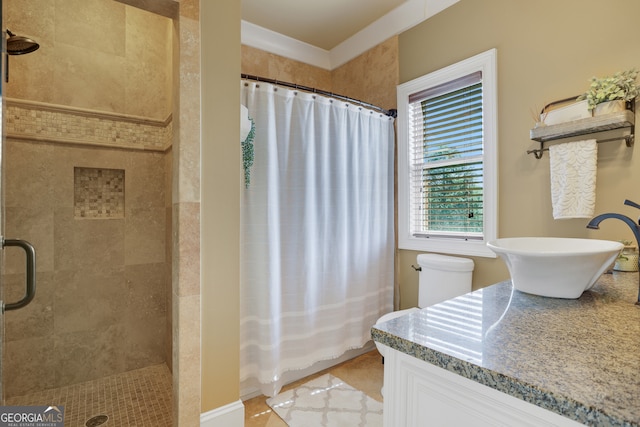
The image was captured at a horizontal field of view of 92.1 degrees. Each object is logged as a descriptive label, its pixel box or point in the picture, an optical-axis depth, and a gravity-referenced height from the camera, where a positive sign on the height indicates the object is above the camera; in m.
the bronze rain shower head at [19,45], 1.47 +0.84
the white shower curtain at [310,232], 1.92 -0.13
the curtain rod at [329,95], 1.94 +0.86
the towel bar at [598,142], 1.50 +0.36
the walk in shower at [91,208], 1.90 +0.05
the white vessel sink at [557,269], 0.85 -0.17
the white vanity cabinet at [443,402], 0.54 -0.38
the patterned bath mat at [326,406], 1.72 -1.16
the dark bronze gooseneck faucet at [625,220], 0.91 -0.03
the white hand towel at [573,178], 1.55 +0.17
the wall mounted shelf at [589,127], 1.45 +0.43
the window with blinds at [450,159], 2.06 +0.41
